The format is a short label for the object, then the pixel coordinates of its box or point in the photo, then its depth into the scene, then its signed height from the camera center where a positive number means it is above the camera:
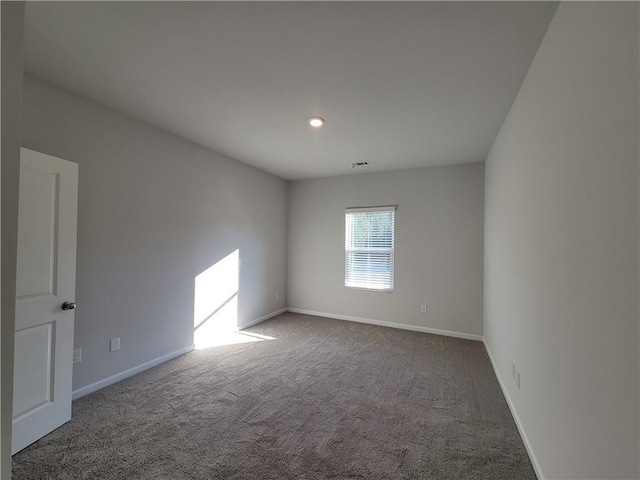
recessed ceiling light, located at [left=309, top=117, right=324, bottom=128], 2.79 +1.27
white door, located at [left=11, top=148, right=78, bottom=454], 1.87 -0.39
